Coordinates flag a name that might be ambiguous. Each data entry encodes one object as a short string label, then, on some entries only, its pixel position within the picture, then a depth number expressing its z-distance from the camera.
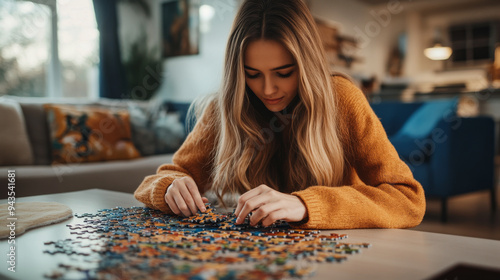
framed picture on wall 5.39
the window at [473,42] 7.42
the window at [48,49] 4.32
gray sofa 2.49
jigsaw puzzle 0.59
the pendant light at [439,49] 7.89
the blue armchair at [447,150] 3.22
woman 1.01
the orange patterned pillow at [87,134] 3.03
